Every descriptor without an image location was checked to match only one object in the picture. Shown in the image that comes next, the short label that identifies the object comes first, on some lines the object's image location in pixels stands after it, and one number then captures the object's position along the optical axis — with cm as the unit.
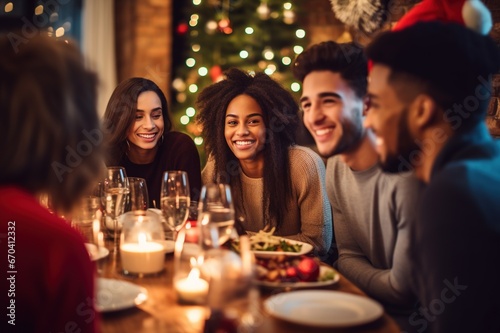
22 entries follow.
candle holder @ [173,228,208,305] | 140
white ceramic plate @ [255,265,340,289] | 152
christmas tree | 526
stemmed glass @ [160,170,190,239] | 185
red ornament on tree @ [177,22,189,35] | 581
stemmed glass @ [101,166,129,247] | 204
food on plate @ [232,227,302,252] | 186
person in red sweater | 106
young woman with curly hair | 262
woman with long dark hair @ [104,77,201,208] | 305
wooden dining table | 125
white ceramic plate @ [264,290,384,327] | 126
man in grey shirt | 209
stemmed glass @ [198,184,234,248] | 166
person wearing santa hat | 128
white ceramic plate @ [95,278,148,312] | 135
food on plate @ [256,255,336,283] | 157
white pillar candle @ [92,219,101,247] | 158
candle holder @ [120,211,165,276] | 165
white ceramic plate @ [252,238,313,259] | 179
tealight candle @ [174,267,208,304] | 141
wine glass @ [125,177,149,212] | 214
